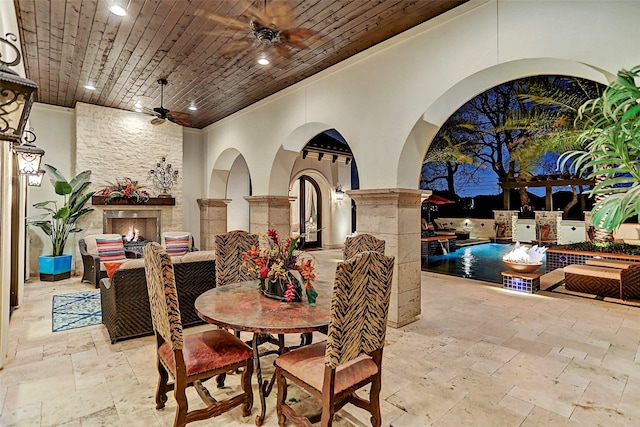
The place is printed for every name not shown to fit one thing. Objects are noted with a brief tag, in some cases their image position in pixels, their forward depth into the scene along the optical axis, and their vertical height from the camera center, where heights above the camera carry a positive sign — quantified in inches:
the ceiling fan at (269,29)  133.9 +86.8
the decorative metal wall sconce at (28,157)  144.5 +28.6
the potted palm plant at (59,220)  243.4 -1.8
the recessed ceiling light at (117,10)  131.9 +87.6
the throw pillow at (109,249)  222.3 -22.8
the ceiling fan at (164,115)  215.9 +75.0
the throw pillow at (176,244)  243.8 -21.4
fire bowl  220.2 -36.7
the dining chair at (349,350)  69.4 -31.4
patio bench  198.2 -43.8
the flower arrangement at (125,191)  277.0 +23.2
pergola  471.8 +47.4
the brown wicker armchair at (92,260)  219.1 -31.0
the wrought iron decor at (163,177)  308.8 +39.5
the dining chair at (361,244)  129.6 -12.5
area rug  158.9 -52.1
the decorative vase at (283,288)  96.0 -22.2
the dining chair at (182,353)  76.3 -36.2
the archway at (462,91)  113.3 +50.9
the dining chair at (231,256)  132.0 -16.7
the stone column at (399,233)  155.5 -9.0
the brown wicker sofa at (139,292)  136.2 -34.0
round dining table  76.6 -25.9
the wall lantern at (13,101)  51.7 +19.7
